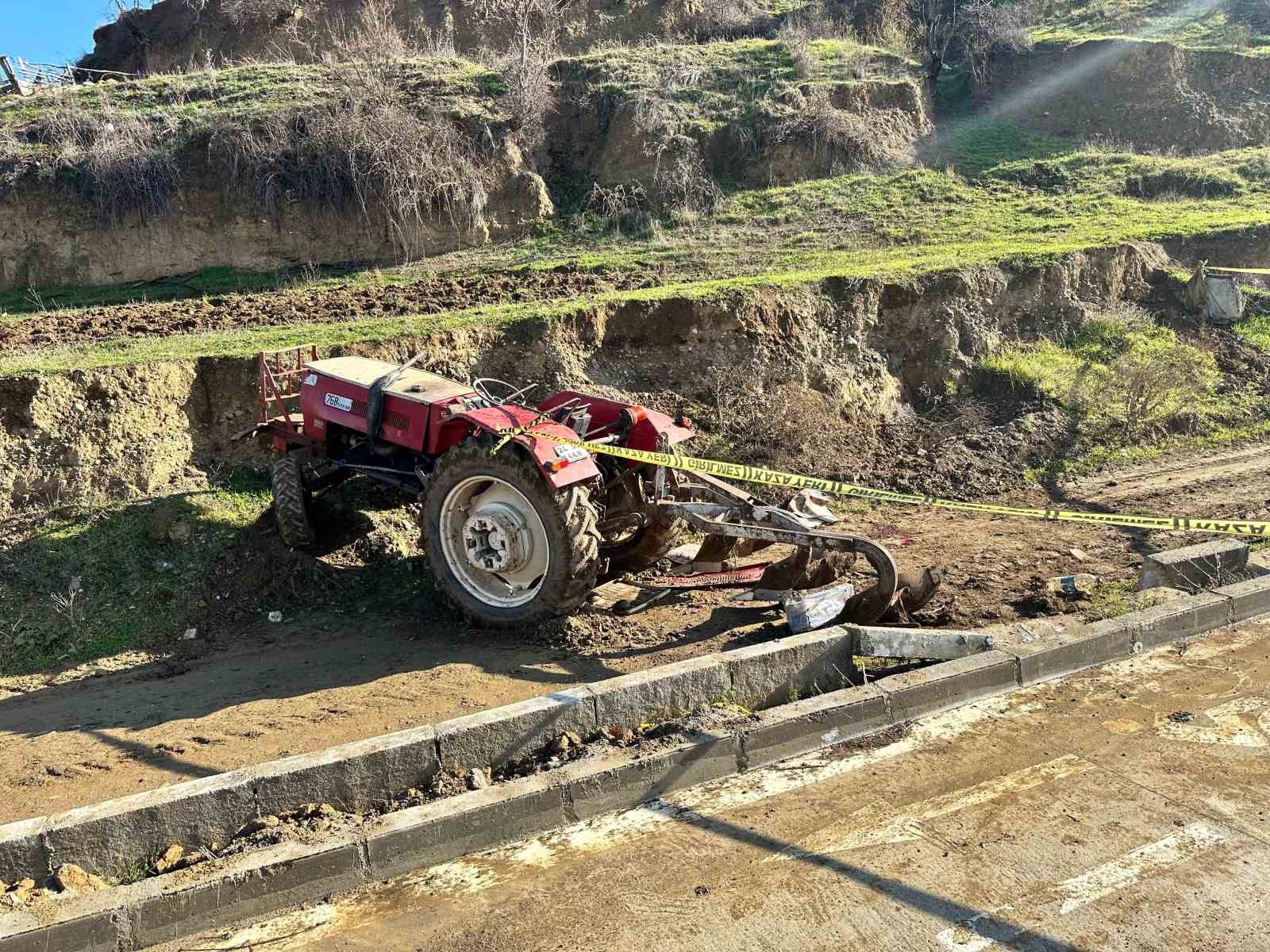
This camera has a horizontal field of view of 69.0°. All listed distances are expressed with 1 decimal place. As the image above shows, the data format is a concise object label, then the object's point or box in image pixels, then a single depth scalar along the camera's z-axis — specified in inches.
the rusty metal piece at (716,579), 268.5
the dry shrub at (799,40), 811.4
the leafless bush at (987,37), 935.7
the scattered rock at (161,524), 300.4
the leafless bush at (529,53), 711.7
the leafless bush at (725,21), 991.6
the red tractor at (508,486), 242.4
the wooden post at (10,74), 770.2
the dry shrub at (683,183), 672.4
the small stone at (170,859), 160.2
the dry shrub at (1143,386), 435.5
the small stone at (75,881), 154.1
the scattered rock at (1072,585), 268.5
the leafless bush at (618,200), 666.2
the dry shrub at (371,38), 805.9
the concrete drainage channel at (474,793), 150.3
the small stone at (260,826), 166.4
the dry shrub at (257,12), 1076.5
